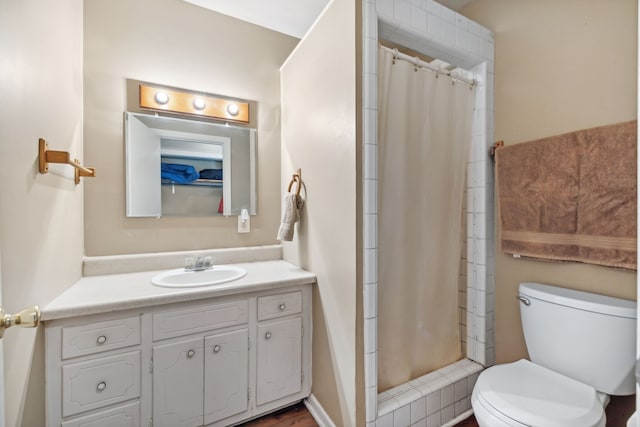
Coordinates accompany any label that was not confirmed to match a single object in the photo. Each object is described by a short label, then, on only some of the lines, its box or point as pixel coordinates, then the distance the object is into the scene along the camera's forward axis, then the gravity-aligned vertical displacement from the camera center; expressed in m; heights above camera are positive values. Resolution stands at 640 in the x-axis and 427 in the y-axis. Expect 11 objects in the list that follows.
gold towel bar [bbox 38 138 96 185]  1.09 +0.22
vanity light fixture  1.76 +0.71
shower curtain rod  1.45 +0.78
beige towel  1.20 +0.08
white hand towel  1.76 -0.04
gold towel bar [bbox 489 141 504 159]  1.69 +0.38
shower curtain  1.45 +0.00
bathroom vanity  1.17 -0.64
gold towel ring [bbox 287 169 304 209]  1.81 +0.18
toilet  1.07 -0.69
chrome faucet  1.75 -0.31
